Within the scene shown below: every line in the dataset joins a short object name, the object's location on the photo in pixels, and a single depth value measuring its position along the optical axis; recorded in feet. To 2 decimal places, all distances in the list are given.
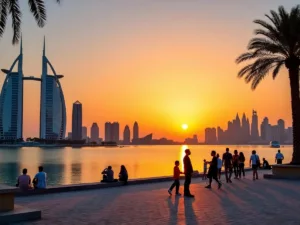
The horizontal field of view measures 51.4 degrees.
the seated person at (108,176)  47.44
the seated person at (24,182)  39.15
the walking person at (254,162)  55.49
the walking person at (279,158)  73.52
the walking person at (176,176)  37.75
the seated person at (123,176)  47.91
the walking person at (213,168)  43.09
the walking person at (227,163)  50.75
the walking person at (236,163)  56.75
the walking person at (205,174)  56.42
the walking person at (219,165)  53.73
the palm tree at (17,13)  33.13
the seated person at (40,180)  40.34
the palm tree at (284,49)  57.70
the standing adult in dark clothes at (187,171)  35.97
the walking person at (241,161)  57.97
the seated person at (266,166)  79.63
